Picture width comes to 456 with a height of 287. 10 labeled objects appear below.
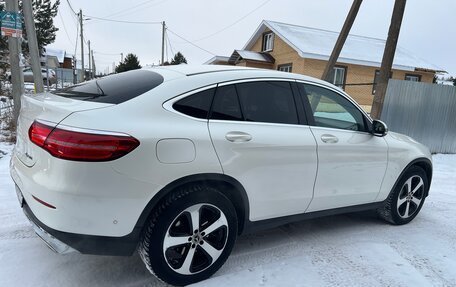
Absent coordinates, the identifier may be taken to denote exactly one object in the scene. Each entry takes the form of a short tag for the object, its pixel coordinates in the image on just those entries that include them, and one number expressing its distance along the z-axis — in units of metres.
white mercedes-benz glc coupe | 2.30
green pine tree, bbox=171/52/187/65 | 48.37
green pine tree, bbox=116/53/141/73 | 48.31
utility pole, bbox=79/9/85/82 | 34.73
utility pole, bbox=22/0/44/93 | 7.76
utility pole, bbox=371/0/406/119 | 8.70
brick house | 20.22
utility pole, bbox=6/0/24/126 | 7.50
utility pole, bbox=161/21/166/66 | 37.15
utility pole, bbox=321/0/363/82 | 10.19
